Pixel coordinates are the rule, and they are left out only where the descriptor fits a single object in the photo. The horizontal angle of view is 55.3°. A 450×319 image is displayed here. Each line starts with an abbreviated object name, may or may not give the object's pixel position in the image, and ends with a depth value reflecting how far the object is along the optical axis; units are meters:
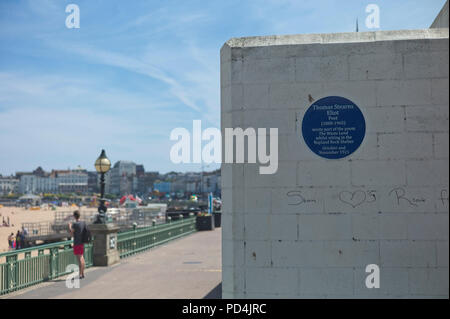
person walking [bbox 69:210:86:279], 11.38
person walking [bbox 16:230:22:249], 31.78
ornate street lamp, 14.33
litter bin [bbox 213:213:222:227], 30.59
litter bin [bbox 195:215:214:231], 27.58
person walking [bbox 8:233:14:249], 33.00
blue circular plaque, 5.71
